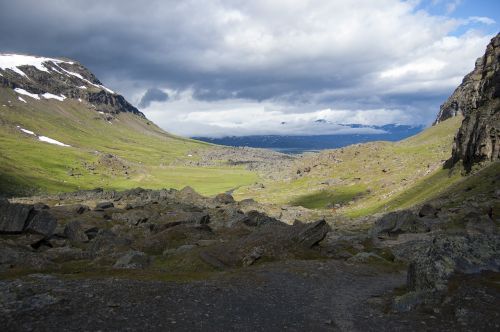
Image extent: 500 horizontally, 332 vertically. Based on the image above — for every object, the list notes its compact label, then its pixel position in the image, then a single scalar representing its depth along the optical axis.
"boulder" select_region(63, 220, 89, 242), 67.76
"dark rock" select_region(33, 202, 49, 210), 106.19
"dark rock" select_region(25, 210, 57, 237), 65.69
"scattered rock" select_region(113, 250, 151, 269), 41.34
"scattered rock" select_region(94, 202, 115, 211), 111.07
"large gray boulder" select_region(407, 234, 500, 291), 28.15
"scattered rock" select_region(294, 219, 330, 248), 48.42
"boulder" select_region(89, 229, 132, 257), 54.11
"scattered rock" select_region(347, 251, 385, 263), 45.31
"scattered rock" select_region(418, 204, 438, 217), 79.98
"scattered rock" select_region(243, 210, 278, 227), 74.94
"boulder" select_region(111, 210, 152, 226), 90.89
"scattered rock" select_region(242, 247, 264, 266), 42.53
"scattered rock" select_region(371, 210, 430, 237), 67.38
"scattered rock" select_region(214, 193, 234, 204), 137.91
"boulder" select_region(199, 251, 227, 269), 41.84
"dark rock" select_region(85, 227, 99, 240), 73.53
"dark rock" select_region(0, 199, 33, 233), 64.81
